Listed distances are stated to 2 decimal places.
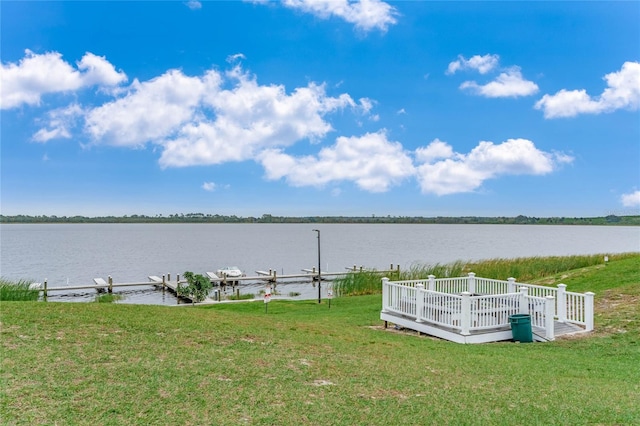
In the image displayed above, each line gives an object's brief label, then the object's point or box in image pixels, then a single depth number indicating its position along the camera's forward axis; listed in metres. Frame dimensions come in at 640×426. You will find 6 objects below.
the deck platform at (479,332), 11.17
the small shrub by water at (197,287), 25.52
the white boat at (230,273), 37.59
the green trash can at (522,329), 11.34
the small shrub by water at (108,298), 27.11
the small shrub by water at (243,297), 27.74
